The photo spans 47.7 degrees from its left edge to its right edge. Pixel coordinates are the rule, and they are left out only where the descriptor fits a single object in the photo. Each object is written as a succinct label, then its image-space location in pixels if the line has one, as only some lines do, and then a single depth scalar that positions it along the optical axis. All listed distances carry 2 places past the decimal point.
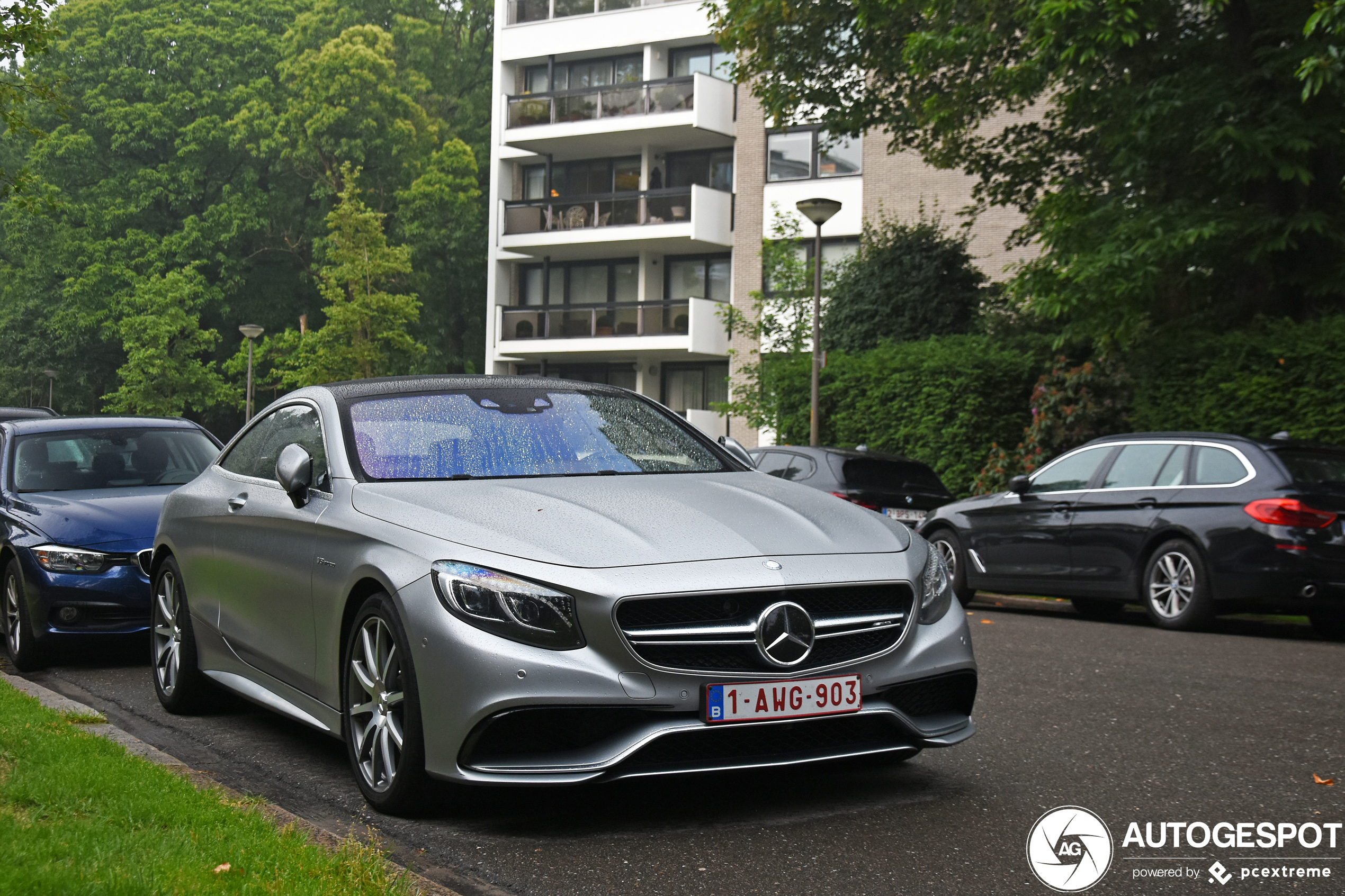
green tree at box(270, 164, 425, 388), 43.69
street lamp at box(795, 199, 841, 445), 22.28
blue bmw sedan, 9.08
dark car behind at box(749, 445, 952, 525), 16.50
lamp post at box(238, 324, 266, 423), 43.19
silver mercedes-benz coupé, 4.80
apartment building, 40.28
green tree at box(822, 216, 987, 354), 26.75
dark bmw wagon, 11.40
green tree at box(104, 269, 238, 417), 48.91
